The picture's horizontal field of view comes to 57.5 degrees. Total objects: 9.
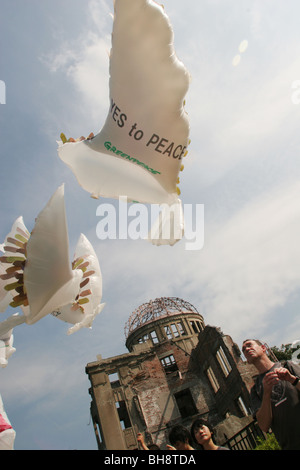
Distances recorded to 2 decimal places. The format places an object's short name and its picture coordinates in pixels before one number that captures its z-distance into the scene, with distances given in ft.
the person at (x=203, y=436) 7.83
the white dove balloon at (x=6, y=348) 7.18
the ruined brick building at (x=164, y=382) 47.21
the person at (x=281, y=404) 5.74
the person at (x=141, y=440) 11.93
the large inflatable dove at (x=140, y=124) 4.97
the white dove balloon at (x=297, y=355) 10.27
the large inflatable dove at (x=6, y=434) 6.16
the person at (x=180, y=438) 8.61
